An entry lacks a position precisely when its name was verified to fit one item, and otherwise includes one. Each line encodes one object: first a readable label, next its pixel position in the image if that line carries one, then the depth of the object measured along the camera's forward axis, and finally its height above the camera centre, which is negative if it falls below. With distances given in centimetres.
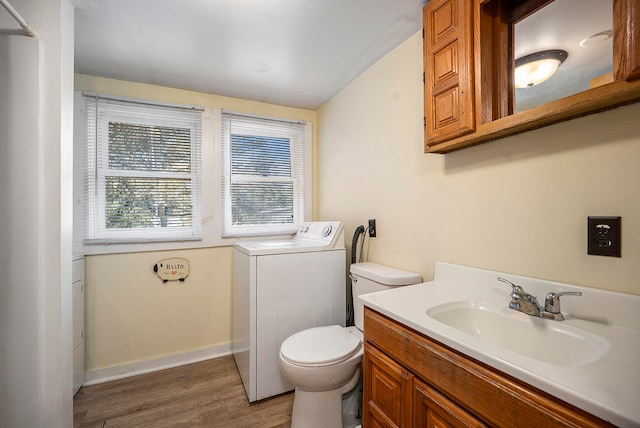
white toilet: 141 -81
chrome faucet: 92 -32
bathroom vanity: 58 -40
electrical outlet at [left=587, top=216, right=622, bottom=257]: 88 -8
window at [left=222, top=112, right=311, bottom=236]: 251 +38
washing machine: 182 -60
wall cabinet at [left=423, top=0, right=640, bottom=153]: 81 +57
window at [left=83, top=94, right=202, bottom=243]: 208 +34
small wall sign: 224 -46
